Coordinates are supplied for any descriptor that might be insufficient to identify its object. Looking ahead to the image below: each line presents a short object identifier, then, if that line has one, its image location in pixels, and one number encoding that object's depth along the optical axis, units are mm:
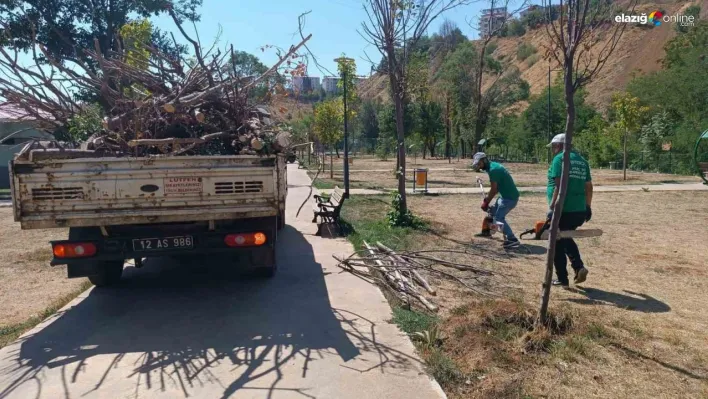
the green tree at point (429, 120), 49750
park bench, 9914
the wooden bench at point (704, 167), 21280
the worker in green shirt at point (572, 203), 5980
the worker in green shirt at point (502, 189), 8422
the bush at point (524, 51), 99250
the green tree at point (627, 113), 21641
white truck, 5090
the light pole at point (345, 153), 15359
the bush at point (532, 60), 93425
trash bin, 16922
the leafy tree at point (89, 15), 22922
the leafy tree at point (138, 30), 13355
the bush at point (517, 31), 113944
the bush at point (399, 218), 10281
